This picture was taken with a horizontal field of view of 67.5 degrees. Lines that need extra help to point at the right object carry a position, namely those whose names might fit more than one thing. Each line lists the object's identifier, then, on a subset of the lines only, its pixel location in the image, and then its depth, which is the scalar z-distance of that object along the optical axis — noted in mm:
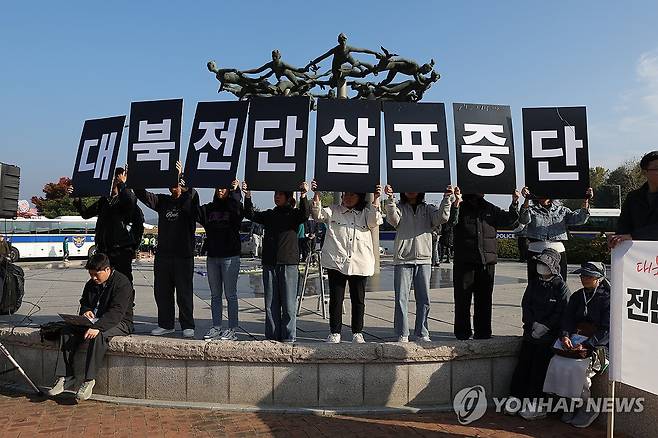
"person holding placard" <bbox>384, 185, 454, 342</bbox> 5391
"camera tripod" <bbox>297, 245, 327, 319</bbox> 7091
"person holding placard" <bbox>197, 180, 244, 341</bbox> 5742
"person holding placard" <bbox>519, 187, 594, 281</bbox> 5539
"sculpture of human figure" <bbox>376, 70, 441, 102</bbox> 13000
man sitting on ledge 5133
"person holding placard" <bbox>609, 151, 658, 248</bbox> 4355
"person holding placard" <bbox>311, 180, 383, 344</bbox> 5344
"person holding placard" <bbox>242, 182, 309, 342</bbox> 5414
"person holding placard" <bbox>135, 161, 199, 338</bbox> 5922
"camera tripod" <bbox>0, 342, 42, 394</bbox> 5242
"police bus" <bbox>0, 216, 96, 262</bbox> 27547
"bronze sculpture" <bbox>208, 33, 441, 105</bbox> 12430
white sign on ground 3650
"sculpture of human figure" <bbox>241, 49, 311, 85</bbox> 12523
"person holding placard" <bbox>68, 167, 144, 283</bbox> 6227
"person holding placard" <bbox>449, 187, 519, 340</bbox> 5461
